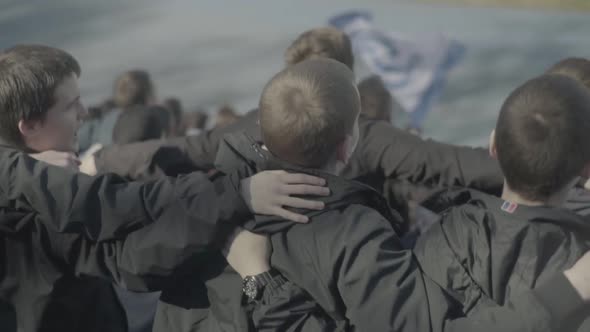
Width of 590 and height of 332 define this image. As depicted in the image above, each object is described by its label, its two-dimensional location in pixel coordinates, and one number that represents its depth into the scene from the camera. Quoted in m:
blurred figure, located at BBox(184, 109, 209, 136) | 6.56
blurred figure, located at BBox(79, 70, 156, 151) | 5.05
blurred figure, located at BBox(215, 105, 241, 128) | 5.70
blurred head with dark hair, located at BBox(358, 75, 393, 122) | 3.68
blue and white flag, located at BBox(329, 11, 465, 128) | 6.33
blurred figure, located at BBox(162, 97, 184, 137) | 6.02
